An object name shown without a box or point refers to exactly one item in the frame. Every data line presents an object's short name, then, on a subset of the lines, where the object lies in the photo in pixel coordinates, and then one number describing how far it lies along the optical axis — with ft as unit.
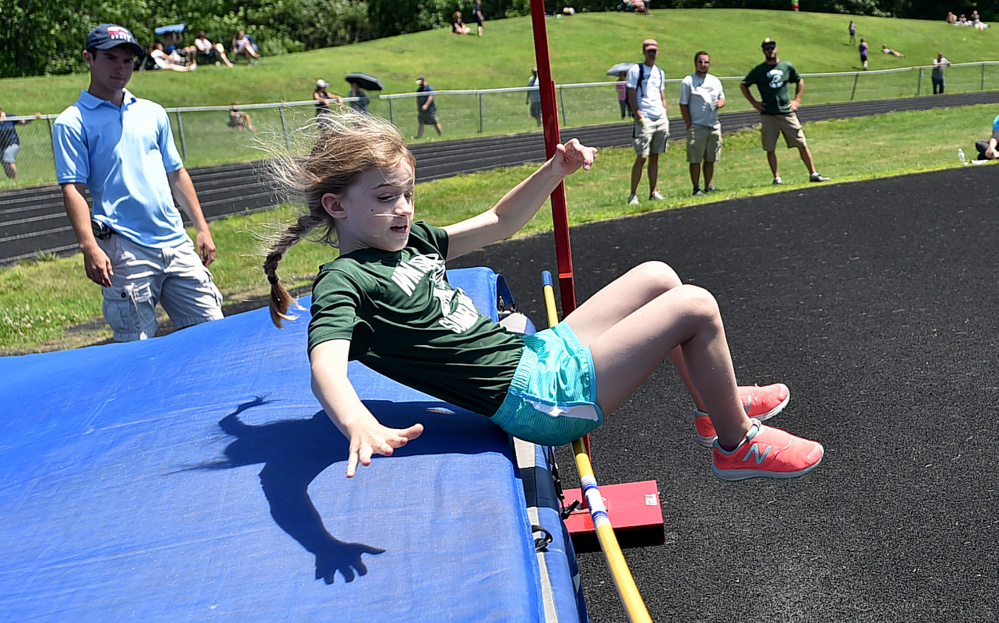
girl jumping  8.72
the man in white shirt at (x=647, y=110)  35.09
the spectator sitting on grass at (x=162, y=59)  112.06
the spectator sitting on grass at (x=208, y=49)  126.32
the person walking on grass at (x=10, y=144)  51.34
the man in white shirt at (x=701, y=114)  35.45
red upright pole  11.37
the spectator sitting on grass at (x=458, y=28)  144.56
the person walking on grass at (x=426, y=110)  71.10
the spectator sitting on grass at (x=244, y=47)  126.93
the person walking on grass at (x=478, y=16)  144.31
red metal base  11.36
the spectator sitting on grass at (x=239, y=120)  60.13
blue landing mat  6.66
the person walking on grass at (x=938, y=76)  98.94
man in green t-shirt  36.91
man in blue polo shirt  14.71
